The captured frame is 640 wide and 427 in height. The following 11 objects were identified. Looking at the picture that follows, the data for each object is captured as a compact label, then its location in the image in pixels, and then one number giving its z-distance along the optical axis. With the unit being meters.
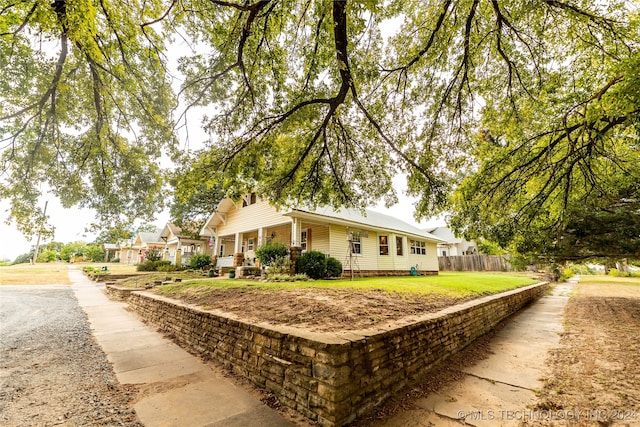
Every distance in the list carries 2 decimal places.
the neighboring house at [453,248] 38.31
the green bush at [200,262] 19.92
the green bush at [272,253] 12.80
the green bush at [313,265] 11.75
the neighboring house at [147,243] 35.66
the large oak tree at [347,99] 4.62
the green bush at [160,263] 21.78
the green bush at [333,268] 12.41
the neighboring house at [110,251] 48.56
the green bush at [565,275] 22.91
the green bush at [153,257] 23.81
